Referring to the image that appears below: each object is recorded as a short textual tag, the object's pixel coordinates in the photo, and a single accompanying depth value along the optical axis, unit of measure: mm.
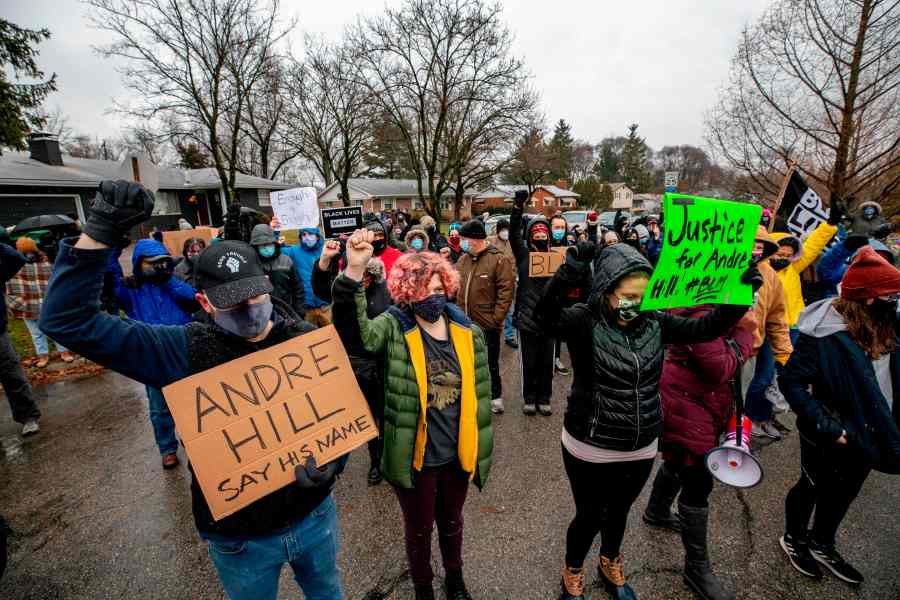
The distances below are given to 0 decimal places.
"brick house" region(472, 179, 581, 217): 60469
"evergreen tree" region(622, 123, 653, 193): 75312
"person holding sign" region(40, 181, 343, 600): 1325
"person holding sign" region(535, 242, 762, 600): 2158
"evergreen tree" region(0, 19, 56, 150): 11812
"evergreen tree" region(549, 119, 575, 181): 67331
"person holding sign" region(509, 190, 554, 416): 4754
